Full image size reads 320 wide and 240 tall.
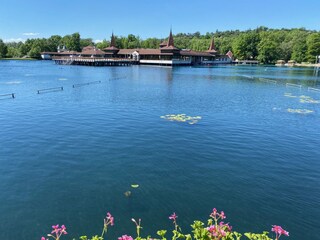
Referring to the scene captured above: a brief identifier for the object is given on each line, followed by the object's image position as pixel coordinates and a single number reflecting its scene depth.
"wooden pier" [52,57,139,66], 100.19
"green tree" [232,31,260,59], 147.38
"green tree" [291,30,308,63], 125.31
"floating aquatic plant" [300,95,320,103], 31.80
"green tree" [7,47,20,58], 174.39
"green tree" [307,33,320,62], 117.06
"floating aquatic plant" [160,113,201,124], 21.56
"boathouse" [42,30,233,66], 104.69
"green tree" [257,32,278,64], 137.00
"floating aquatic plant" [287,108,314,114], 25.47
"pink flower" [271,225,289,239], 4.03
